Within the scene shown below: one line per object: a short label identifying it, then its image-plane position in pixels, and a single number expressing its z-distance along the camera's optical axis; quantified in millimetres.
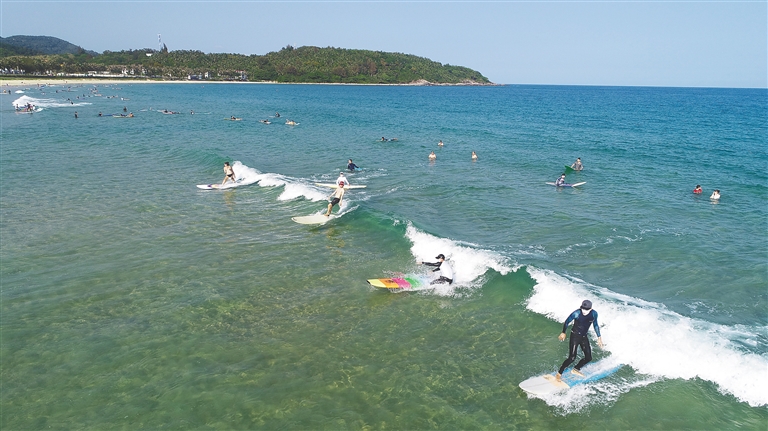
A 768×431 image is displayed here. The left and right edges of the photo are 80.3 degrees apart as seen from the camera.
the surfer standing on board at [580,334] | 11258
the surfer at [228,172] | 29859
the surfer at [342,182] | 24753
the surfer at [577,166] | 36928
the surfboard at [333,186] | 30359
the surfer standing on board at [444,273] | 16656
